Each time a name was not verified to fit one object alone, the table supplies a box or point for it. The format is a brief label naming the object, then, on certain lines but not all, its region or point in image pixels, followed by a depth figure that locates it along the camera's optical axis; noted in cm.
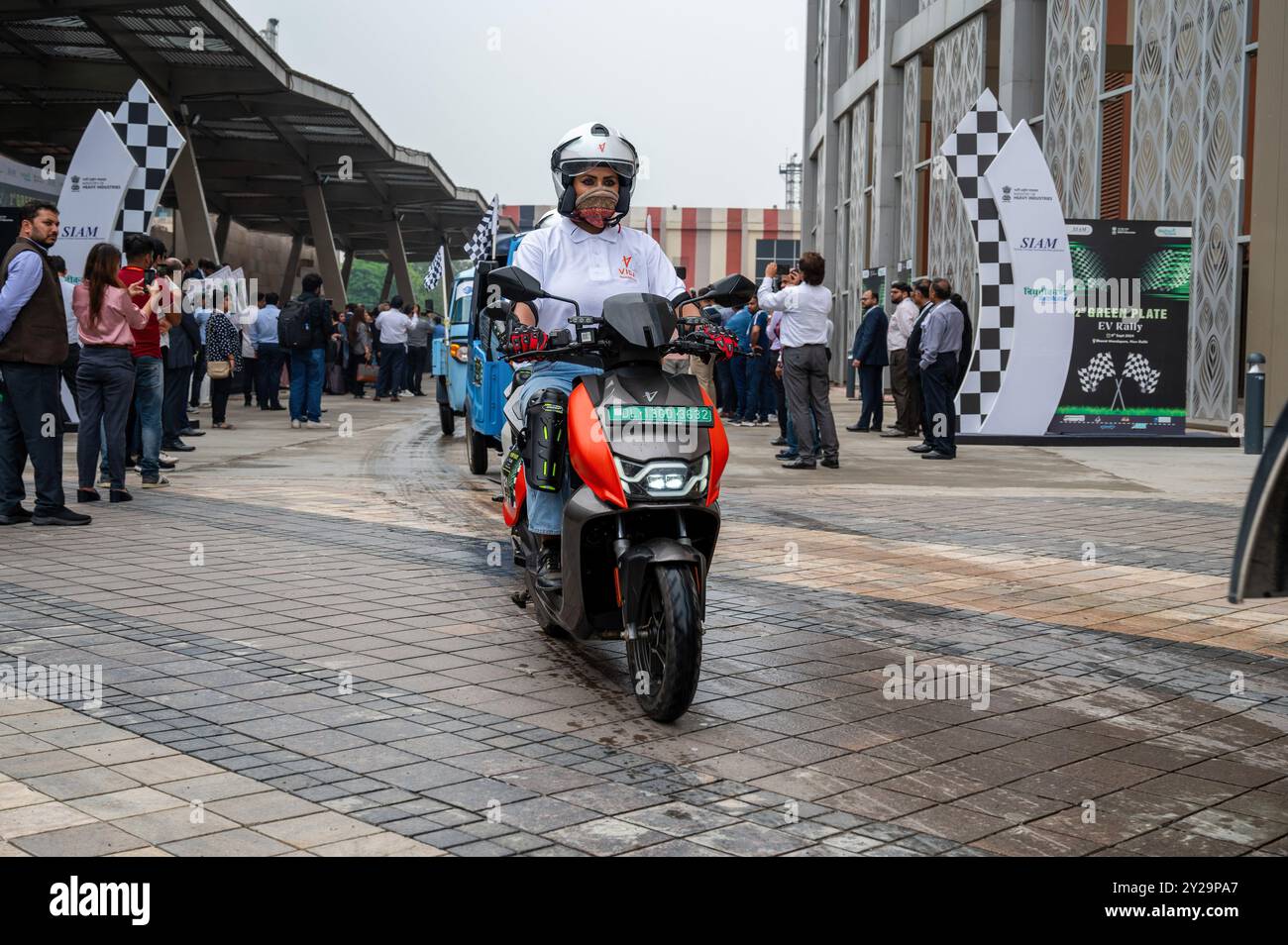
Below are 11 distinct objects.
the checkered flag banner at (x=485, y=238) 2050
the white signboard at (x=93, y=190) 1534
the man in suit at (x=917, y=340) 1498
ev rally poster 1584
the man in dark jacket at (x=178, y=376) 1336
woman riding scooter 536
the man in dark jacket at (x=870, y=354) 1736
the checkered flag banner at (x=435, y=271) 3033
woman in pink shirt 955
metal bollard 1461
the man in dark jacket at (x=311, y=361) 1892
